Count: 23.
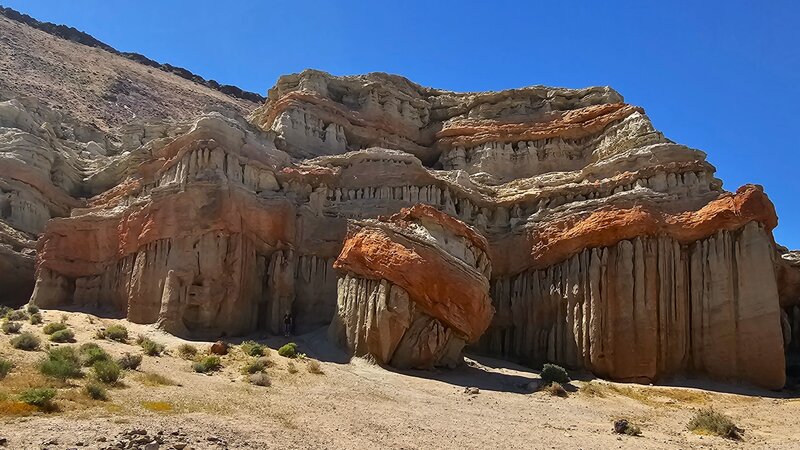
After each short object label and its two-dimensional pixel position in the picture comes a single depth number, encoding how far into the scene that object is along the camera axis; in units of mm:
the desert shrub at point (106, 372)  15766
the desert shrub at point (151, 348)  21641
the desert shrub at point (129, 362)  18250
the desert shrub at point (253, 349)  23328
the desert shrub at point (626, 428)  16655
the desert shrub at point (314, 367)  21594
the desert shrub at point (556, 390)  22922
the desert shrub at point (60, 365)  15266
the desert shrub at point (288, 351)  23953
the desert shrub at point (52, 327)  23984
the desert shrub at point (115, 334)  24031
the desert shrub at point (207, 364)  20312
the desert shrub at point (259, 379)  18750
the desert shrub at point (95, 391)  14023
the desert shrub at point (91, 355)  17656
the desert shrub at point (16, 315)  26962
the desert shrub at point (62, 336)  22469
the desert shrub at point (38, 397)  12597
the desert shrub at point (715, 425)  17203
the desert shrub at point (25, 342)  19500
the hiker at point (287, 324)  29073
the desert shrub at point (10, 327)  22281
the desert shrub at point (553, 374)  24891
